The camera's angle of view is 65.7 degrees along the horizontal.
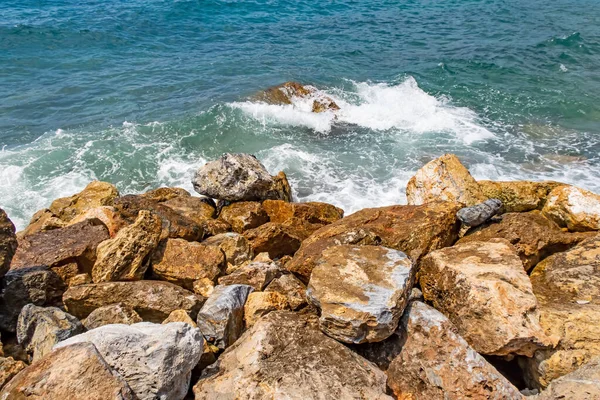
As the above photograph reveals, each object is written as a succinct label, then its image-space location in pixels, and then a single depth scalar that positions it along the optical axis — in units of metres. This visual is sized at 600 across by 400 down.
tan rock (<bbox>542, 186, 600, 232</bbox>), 7.19
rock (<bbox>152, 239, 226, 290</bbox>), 6.47
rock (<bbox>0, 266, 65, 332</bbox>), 5.32
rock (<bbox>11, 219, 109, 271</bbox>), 6.36
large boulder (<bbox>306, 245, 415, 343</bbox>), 4.54
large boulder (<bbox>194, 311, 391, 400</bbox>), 4.04
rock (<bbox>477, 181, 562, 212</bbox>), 8.23
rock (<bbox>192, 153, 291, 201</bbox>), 9.79
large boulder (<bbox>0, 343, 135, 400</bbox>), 3.57
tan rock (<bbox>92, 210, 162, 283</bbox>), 6.19
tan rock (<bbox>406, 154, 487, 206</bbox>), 8.61
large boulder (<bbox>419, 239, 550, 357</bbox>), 4.85
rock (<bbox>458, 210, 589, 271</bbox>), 6.45
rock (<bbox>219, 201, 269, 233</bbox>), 9.02
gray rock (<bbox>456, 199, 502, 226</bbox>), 6.87
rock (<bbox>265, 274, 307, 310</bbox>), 5.70
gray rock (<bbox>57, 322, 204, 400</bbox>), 3.93
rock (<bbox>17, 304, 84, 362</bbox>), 4.60
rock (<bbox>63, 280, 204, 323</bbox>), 5.48
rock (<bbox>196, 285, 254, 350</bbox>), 4.90
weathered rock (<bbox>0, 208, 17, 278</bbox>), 5.17
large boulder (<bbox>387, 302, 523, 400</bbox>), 4.48
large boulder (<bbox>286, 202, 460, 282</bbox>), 6.46
